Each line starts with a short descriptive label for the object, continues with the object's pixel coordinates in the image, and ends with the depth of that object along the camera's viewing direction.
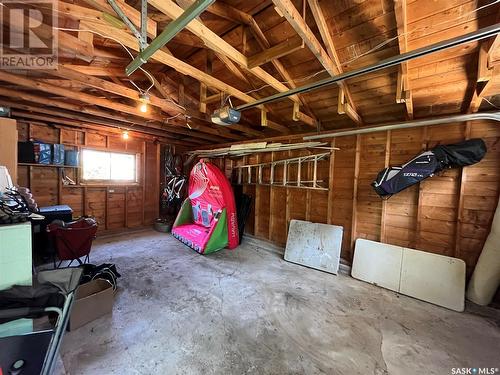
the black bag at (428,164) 2.39
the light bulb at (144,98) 2.64
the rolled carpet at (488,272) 2.32
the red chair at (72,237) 2.60
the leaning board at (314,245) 3.35
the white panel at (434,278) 2.47
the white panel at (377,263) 2.87
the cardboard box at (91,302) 1.91
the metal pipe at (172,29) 1.15
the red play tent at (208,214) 3.97
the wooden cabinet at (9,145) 2.60
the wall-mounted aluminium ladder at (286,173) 3.74
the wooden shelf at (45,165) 3.91
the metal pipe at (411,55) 1.35
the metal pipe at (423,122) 2.35
